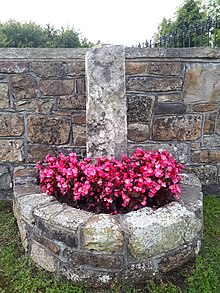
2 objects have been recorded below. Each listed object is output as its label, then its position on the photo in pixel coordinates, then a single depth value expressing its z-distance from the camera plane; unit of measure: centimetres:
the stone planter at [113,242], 179
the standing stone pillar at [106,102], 237
